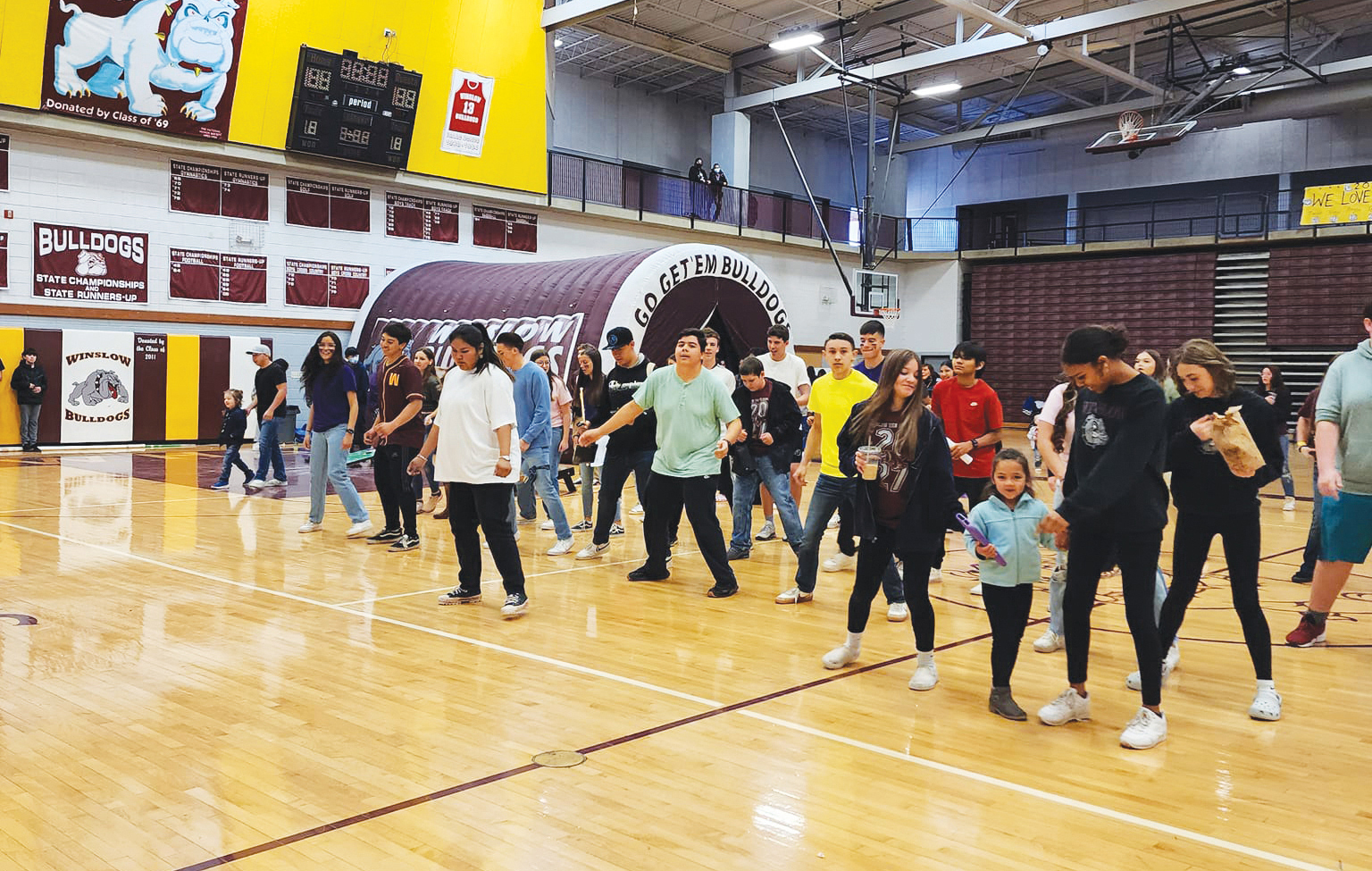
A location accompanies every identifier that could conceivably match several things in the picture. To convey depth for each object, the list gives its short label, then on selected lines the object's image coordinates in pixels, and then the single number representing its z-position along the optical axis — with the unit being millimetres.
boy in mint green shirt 6797
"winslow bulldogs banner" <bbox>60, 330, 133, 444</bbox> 16453
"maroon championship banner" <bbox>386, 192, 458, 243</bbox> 20031
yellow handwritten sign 22047
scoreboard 17781
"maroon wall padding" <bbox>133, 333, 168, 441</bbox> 17141
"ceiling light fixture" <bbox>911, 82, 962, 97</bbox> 21527
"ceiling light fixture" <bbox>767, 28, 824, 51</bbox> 19422
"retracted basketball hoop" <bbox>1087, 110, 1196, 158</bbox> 19391
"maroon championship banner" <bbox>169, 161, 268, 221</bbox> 17391
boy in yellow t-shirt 6316
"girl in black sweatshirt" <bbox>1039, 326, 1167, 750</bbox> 3910
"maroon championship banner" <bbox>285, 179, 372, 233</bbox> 18703
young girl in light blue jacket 4289
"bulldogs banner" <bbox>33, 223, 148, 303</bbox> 16141
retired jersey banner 19531
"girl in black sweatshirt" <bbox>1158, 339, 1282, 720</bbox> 4324
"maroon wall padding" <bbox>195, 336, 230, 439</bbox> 17766
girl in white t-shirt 6016
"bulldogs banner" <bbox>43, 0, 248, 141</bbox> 15398
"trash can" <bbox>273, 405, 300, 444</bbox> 18078
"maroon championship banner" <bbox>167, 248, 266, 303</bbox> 17500
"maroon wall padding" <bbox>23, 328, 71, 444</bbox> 16125
